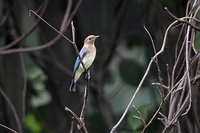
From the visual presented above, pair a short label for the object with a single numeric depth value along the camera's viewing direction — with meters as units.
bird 5.95
